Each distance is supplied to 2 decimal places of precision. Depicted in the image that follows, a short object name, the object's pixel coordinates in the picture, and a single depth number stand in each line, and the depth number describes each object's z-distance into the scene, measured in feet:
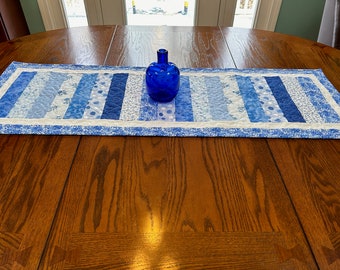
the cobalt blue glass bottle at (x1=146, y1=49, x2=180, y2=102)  2.68
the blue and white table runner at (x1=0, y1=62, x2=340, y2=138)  2.48
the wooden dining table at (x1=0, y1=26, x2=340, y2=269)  1.59
